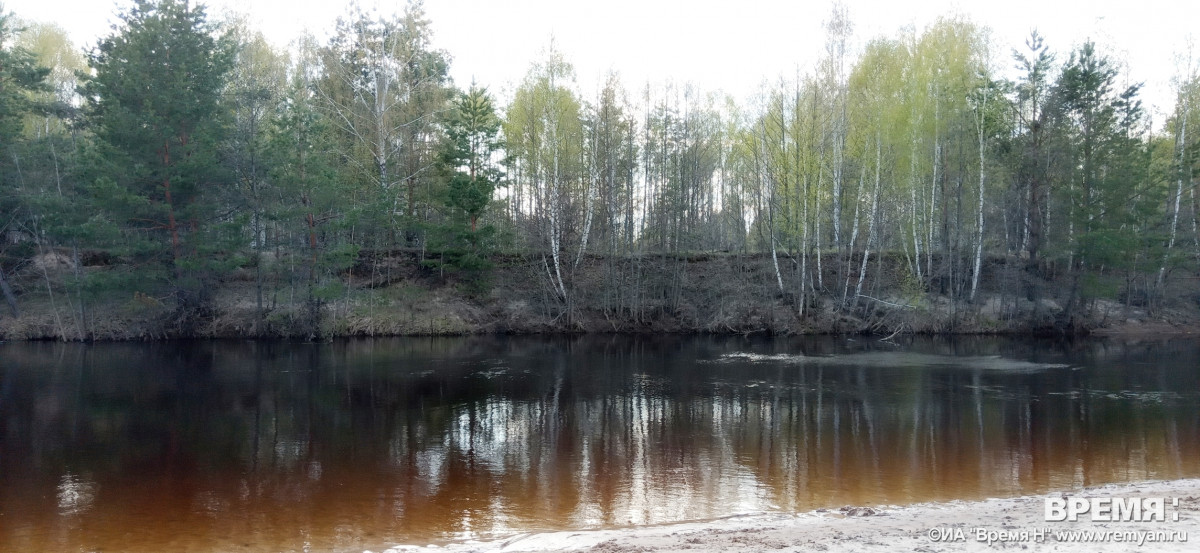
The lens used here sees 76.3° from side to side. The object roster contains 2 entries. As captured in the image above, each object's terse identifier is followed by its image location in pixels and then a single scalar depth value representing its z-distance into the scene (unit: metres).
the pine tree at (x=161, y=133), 26.36
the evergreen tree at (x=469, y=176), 30.81
